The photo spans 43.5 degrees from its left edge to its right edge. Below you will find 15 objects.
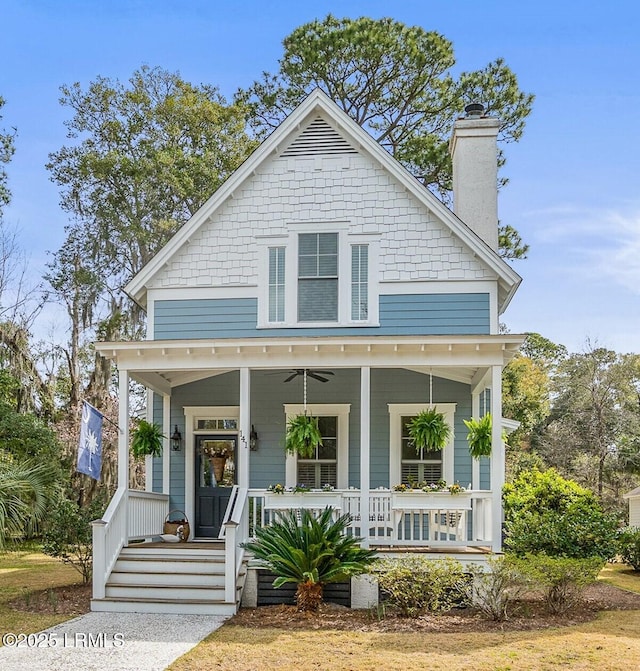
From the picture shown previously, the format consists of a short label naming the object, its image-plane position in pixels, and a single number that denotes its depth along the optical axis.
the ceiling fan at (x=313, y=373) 13.21
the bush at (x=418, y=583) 10.18
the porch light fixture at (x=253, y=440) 13.88
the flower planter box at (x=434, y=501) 11.46
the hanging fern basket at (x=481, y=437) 11.77
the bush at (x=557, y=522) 11.13
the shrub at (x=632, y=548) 16.64
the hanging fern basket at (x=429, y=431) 11.94
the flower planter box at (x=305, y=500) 11.65
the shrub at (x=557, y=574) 10.11
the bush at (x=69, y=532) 12.45
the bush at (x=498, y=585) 9.97
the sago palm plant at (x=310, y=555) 10.37
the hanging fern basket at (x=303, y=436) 12.10
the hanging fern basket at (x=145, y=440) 13.20
